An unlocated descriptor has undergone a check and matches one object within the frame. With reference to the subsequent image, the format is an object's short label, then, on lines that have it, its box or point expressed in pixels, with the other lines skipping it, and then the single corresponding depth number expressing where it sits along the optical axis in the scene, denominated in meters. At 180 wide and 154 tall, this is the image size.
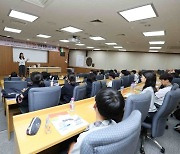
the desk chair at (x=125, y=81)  4.56
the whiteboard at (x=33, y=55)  9.99
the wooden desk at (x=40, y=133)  1.00
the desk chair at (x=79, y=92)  2.28
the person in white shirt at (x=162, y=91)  2.31
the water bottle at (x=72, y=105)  1.85
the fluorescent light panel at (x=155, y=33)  4.82
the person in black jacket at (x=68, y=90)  2.54
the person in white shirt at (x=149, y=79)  2.33
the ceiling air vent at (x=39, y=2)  2.86
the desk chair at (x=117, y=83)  3.55
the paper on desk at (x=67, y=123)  1.26
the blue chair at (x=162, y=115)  1.72
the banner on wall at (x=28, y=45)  9.31
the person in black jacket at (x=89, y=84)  3.29
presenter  8.34
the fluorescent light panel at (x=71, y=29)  5.12
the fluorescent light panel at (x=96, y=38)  6.66
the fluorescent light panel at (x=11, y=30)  5.92
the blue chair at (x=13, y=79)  3.72
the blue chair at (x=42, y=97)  1.76
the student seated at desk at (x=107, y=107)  0.89
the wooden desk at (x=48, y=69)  9.69
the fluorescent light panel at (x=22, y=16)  3.80
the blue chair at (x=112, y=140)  0.53
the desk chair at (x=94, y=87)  2.95
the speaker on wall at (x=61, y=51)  12.88
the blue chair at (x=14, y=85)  2.88
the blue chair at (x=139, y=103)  1.36
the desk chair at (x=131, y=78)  5.10
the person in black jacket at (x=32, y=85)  2.07
